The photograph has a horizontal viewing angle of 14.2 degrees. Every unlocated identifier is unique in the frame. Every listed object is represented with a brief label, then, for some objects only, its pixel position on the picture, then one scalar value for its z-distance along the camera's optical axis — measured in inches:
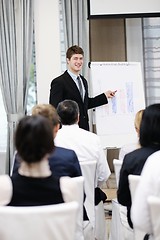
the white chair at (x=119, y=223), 166.1
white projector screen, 292.7
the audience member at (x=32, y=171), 105.6
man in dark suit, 254.0
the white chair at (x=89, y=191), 166.7
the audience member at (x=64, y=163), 133.9
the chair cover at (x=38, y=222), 97.4
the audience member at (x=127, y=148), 172.5
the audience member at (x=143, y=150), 127.0
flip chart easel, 272.7
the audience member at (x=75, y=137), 170.2
